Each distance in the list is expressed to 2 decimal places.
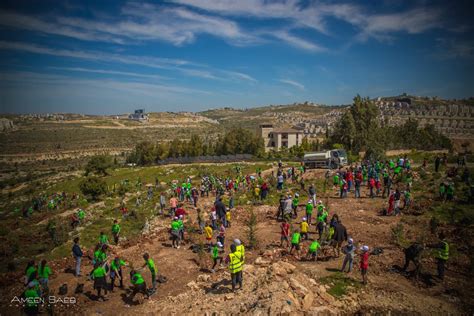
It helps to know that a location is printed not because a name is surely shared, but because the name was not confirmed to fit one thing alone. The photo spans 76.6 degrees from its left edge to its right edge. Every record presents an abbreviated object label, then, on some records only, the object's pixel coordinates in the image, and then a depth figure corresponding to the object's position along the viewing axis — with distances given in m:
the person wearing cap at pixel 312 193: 17.89
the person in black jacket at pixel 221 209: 15.20
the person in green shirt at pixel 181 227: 14.00
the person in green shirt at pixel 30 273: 9.49
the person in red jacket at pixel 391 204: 16.19
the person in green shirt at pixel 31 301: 8.39
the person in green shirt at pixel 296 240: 11.86
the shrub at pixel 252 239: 13.34
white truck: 32.23
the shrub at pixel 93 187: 31.36
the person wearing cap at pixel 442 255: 10.20
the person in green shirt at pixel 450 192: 17.47
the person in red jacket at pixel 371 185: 19.42
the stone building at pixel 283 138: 74.00
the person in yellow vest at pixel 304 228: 12.95
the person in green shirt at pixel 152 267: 9.52
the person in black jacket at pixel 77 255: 11.51
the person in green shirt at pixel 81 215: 22.00
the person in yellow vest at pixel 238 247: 9.08
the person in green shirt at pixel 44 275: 9.87
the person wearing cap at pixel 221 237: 12.51
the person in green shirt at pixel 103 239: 12.62
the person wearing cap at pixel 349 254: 10.35
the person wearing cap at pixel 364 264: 9.70
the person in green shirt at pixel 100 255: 10.37
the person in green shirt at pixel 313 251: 11.62
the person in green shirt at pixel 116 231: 15.58
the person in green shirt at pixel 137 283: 9.32
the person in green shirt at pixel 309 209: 14.87
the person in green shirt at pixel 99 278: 9.59
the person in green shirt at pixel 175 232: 13.82
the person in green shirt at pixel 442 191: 17.61
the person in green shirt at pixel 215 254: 11.48
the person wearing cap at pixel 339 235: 11.71
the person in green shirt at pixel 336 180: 22.72
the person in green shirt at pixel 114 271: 10.30
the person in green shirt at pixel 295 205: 16.77
